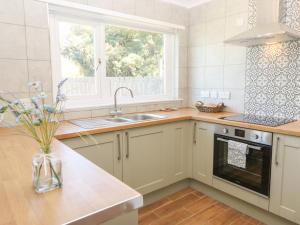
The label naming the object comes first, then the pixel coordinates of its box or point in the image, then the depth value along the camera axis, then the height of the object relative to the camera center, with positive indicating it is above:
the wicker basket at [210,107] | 2.68 -0.22
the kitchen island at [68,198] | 0.64 -0.35
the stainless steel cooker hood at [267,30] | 1.89 +0.52
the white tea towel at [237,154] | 2.02 -0.59
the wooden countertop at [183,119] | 1.71 -0.32
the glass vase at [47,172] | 0.79 -0.30
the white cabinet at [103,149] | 1.79 -0.51
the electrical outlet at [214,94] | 2.90 -0.06
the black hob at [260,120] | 1.98 -0.29
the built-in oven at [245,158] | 1.89 -0.62
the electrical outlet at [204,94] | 3.01 -0.07
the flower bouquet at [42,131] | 0.75 -0.15
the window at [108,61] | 2.30 +0.33
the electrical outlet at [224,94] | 2.77 -0.07
